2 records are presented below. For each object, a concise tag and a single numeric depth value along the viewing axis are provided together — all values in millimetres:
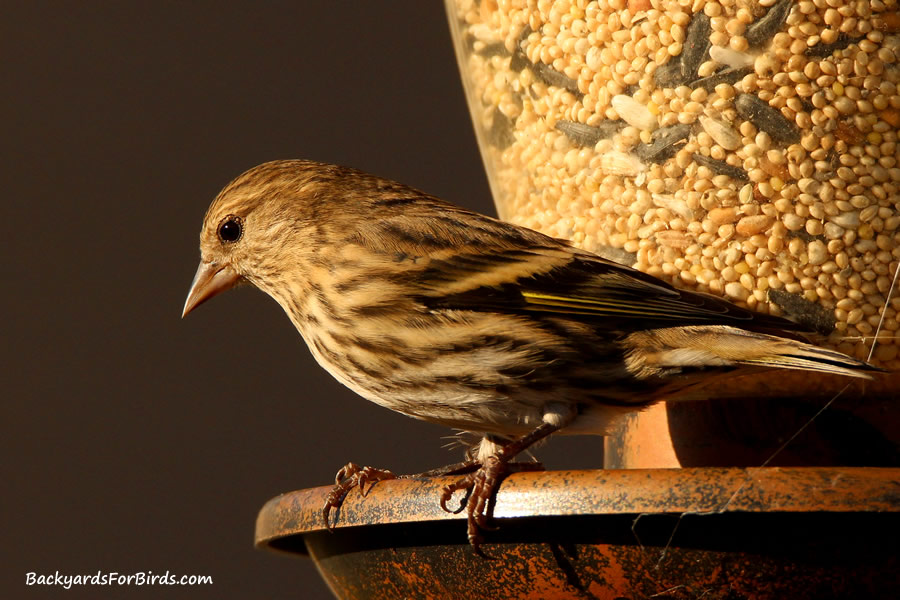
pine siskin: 5152
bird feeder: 4336
